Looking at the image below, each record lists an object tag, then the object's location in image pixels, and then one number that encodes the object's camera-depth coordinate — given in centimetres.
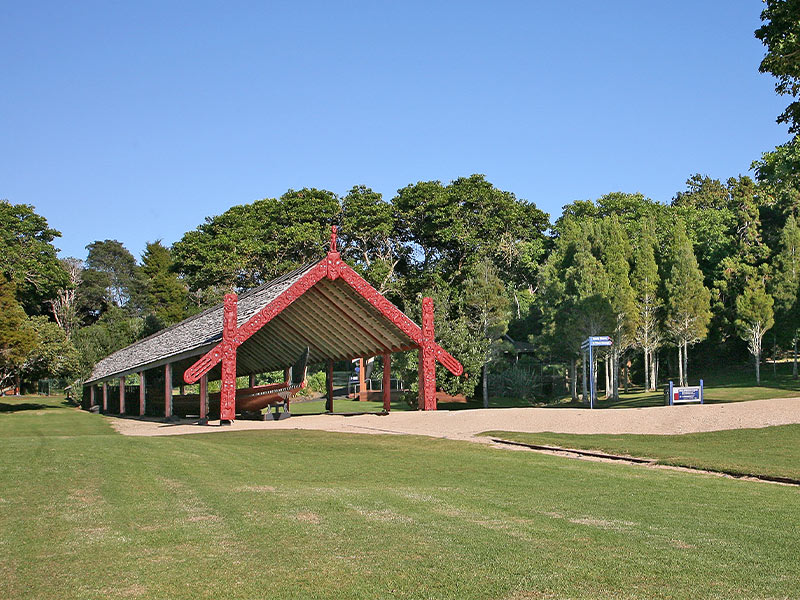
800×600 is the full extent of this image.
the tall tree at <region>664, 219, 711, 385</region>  5263
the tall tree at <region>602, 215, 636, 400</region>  5059
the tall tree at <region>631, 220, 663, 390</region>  5382
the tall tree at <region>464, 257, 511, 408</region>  4984
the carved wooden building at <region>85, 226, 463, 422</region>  2911
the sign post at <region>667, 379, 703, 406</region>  3150
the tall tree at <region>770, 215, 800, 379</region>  5389
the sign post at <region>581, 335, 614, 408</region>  3128
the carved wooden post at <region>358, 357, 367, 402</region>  5944
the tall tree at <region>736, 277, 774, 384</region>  5369
